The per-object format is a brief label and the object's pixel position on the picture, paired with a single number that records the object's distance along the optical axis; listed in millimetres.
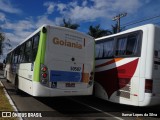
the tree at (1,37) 10675
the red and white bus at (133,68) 4560
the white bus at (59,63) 4729
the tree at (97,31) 23644
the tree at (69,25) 24190
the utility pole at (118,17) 19439
